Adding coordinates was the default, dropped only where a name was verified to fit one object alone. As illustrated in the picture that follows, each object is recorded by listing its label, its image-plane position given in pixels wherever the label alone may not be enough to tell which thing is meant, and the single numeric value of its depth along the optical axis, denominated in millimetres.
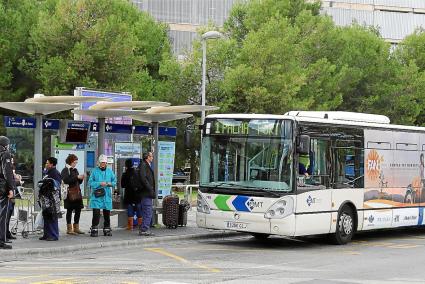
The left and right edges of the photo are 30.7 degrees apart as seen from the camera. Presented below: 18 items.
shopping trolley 16406
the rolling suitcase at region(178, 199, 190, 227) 19547
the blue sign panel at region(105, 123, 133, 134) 18484
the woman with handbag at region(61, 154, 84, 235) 16688
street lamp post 26588
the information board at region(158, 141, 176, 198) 20172
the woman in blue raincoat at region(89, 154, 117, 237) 16719
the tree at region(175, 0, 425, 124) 37688
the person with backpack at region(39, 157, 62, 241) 15633
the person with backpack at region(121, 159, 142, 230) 17659
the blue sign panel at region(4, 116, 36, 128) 16266
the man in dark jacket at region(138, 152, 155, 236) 17250
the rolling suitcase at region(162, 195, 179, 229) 19094
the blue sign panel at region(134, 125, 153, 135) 19109
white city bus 16062
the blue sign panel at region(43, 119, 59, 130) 16953
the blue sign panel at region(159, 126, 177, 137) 20047
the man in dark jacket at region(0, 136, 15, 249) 14148
